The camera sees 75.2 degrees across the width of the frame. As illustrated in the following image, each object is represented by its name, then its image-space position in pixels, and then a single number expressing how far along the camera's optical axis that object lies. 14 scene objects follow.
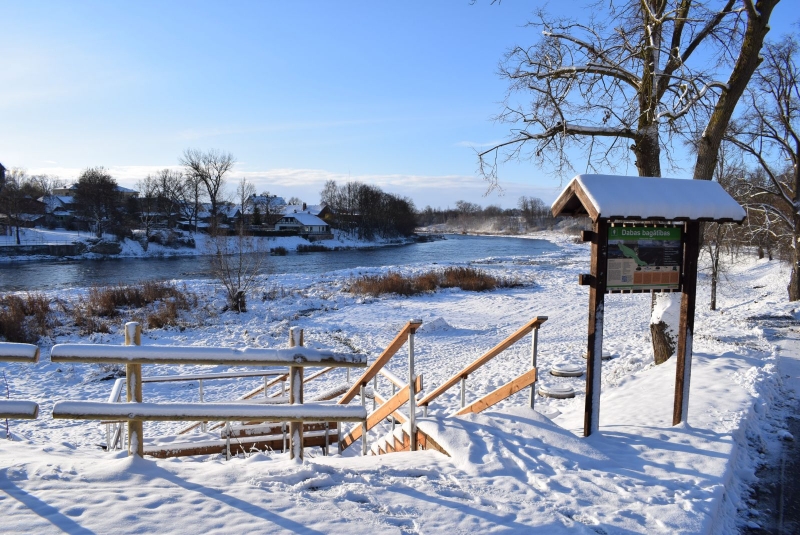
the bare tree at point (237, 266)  19.81
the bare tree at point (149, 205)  57.71
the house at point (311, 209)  98.44
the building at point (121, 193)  70.55
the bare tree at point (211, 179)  74.31
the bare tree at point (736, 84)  8.13
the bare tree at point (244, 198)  78.75
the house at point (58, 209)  67.94
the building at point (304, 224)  79.91
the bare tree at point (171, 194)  67.88
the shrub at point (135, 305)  16.70
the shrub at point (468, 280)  27.01
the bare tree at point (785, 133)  17.16
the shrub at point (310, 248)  62.06
